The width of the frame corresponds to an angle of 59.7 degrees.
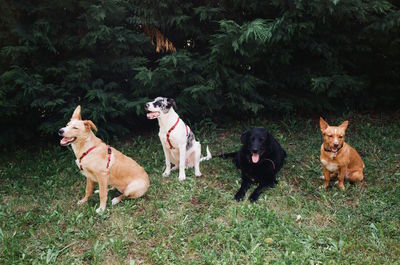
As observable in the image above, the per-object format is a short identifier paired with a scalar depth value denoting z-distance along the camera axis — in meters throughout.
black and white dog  5.74
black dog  5.58
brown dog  5.13
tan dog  4.85
